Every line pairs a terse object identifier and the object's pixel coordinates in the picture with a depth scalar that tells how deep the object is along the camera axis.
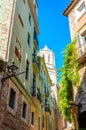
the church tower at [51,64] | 41.44
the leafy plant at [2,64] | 10.03
